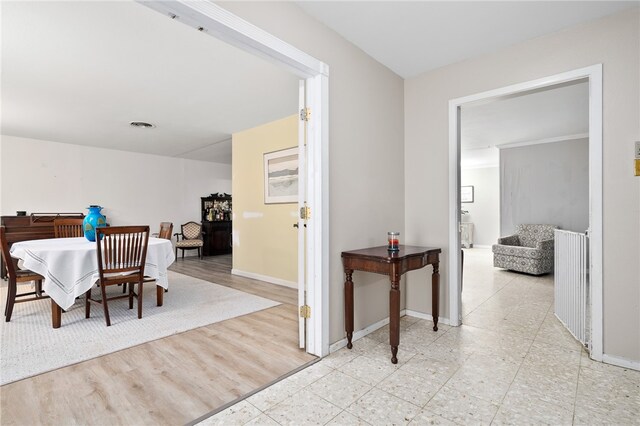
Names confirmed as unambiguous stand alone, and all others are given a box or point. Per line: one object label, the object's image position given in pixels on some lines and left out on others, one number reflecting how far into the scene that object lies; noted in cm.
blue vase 346
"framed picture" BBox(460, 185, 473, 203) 962
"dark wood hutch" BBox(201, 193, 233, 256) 759
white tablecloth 284
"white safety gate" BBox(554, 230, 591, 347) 245
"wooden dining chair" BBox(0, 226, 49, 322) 301
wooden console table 217
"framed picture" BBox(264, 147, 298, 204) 447
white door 234
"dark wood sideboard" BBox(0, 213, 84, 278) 514
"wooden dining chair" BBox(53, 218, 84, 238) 428
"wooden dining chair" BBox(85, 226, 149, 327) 301
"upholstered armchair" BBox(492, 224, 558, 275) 514
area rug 227
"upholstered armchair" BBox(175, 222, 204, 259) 716
